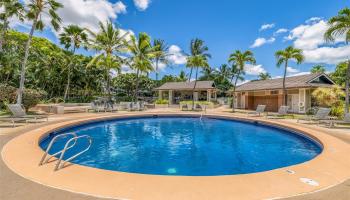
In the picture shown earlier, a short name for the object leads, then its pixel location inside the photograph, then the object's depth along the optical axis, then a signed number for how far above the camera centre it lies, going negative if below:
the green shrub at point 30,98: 14.44 +0.33
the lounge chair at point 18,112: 10.63 -0.57
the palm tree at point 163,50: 34.78 +9.36
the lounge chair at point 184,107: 22.81 -0.28
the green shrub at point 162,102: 26.84 +0.32
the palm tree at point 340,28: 11.78 +4.99
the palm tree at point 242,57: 20.59 +5.18
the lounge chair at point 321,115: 12.36 -0.53
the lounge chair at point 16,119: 10.04 -0.91
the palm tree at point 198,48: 29.45 +8.69
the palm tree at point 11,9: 13.74 +6.80
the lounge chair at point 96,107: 17.96 -0.36
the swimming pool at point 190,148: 5.88 -1.76
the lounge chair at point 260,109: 16.58 -0.27
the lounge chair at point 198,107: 22.39 -0.26
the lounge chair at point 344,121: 10.95 -0.80
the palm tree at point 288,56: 17.61 +4.69
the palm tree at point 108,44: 20.12 +6.36
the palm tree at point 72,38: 24.55 +8.41
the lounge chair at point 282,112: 15.62 -0.48
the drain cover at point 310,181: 3.47 -1.38
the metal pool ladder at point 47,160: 4.11 -1.36
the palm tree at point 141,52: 22.33 +6.26
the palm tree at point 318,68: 37.88 +7.71
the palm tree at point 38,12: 13.56 +6.50
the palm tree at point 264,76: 56.50 +8.88
